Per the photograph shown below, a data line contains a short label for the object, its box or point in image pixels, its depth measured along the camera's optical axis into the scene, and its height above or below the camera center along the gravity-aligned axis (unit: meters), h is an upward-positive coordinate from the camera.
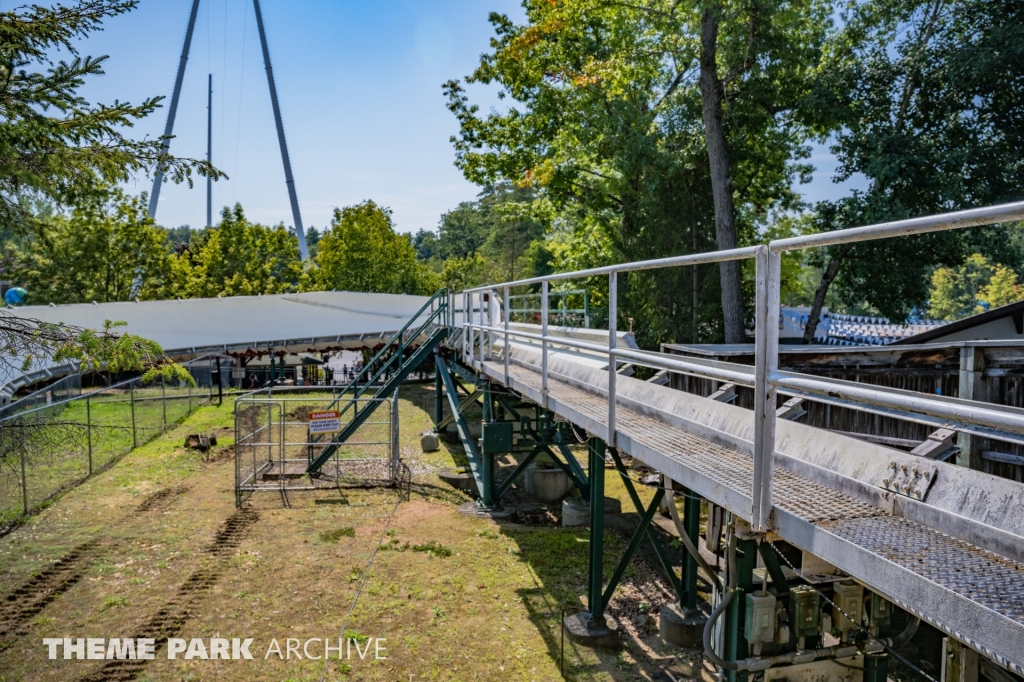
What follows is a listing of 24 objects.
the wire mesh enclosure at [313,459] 14.42 -3.60
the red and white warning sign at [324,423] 14.41 -2.25
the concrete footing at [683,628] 8.30 -3.83
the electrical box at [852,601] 3.58 -1.51
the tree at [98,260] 32.38 +2.83
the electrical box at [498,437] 12.62 -2.26
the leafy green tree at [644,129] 19.05 +5.89
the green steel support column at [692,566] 8.05 -3.25
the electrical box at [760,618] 3.79 -1.69
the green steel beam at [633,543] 6.80 -2.45
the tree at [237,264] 38.47 +3.14
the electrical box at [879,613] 3.54 -1.57
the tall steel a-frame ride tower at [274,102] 50.78 +16.42
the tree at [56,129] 6.71 +2.01
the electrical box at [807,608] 3.77 -1.63
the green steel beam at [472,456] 13.44 -2.99
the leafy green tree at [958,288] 56.66 +2.04
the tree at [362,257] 41.75 +3.63
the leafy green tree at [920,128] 14.57 +4.26
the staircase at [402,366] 15.60 -1.27
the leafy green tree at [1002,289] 47.27 +1.54
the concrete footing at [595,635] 8.05 -3.79
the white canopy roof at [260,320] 27.55 -0.14
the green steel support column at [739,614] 3.90 -1.73
